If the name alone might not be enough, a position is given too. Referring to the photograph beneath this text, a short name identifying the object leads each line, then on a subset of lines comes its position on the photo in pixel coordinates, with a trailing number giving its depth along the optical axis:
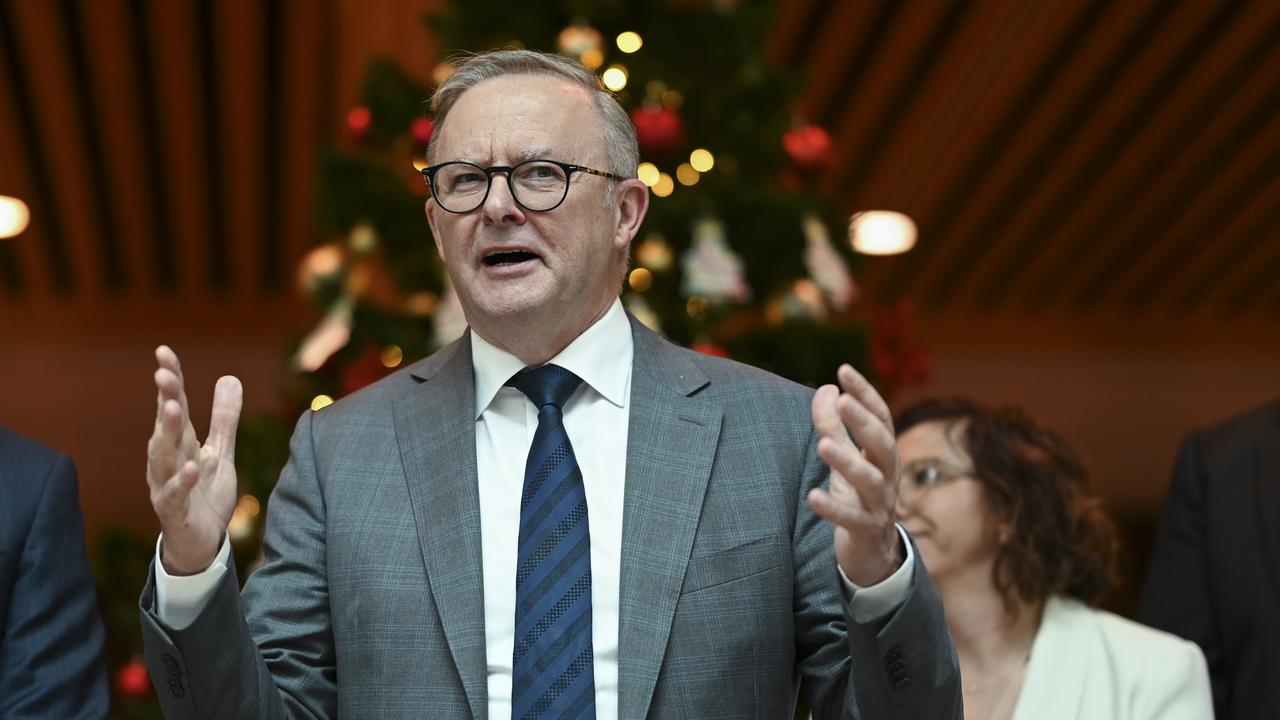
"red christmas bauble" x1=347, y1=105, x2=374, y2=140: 3.98
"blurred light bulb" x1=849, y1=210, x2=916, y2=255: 7.11
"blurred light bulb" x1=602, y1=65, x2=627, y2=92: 3.82
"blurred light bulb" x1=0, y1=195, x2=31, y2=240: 7.34
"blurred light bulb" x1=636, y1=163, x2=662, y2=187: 3.84
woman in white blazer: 2.69
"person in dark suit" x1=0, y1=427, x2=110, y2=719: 2.15
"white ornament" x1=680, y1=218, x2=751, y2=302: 3.72
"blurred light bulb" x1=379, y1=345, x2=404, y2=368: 3.84
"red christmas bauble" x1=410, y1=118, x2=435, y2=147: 3.61
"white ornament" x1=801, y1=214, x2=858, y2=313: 3.91
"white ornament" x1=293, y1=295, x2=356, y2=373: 3.99
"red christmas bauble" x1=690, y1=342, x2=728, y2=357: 3.58
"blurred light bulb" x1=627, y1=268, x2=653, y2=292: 3.88
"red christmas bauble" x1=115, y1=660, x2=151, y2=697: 4.94
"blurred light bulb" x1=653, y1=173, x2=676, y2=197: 3.88
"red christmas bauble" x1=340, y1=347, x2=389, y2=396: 3.74
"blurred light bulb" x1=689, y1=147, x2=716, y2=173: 3.96
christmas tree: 3.79
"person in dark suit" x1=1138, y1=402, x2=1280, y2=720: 2.67
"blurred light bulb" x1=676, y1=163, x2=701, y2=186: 3.93
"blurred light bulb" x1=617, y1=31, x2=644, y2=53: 3.93
